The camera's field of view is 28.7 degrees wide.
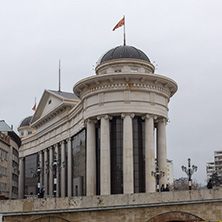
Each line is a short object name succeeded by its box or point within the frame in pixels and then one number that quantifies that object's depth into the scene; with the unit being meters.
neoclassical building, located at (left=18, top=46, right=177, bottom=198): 56.44
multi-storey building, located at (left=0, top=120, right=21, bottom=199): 62.41
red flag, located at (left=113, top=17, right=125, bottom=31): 62.57
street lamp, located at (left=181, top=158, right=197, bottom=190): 43.78
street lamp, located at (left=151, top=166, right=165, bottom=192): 55.24
